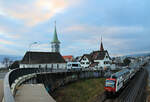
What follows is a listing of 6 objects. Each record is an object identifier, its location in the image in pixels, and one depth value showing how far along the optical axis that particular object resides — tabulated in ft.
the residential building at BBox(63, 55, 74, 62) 361.79
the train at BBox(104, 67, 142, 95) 80.43
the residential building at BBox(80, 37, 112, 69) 224.74
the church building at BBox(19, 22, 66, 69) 170.60
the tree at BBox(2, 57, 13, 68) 263.90
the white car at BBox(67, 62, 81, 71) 152.76
